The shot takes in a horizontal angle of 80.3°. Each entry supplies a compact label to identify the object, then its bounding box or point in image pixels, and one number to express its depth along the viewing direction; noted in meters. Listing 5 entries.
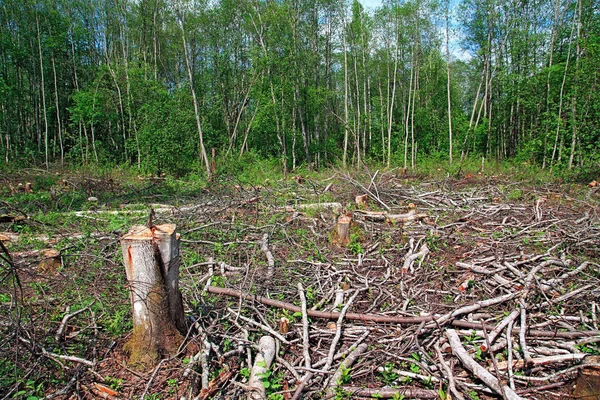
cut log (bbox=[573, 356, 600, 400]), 2.13
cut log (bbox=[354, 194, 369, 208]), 6.75
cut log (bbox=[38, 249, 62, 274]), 4.21
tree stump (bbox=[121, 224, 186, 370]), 2.45
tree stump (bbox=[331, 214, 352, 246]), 5.04
